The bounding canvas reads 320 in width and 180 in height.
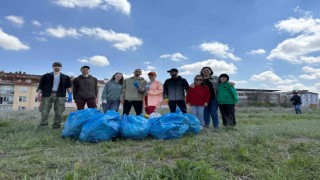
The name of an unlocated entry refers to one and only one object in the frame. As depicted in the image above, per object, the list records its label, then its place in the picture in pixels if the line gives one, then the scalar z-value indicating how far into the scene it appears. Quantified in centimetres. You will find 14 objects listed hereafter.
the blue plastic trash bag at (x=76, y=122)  355
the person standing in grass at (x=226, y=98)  470
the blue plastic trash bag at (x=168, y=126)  351
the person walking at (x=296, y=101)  1249
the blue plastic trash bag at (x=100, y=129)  329
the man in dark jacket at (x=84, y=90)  472
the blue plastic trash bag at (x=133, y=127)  343
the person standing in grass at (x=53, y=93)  461
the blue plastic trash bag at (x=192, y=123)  386
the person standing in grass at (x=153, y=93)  467
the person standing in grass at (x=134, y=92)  465
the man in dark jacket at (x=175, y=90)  466
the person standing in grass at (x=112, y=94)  480
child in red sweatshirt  449
